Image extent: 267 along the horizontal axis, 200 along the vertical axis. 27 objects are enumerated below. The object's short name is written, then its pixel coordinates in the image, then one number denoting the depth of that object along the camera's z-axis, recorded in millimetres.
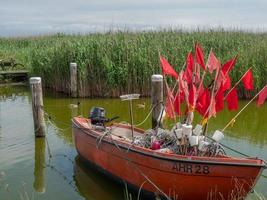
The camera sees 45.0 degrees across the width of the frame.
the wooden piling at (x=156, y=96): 6604
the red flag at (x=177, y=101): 4983
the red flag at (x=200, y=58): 5004
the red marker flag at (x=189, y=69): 5062
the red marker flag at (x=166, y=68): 5128
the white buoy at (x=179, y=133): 4500
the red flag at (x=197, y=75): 5019
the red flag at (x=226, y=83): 4821
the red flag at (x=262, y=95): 3927
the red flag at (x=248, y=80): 4888
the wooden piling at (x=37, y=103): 6992
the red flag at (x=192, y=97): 4732
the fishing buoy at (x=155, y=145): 4766
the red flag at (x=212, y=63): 5098
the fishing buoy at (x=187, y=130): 4456
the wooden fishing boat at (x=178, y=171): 4064
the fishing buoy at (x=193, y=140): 4377
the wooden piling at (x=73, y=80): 10600
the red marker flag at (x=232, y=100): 5000
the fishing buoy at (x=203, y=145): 4416
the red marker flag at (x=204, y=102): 4768
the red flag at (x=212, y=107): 4652
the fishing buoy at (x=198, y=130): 4522
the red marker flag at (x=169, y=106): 5021
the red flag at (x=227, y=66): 4952
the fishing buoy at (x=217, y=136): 4546
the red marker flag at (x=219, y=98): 4836
